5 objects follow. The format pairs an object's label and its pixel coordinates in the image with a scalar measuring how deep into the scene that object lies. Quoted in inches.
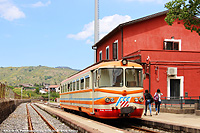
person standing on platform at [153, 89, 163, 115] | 703.7
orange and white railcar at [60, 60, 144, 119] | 522.3
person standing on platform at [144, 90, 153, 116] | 699.6
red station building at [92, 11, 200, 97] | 970.7
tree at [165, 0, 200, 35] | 618.7
